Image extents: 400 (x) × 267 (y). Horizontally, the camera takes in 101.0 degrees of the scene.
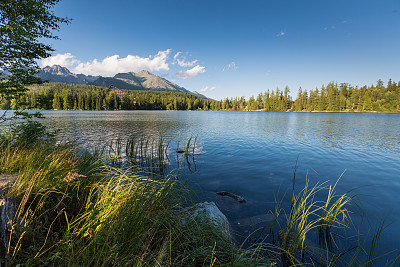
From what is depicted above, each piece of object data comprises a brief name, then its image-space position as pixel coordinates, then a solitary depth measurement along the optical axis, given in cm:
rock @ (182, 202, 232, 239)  417
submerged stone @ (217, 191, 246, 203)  708
